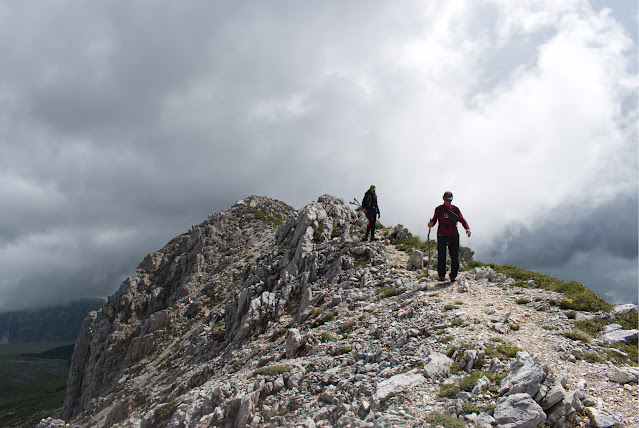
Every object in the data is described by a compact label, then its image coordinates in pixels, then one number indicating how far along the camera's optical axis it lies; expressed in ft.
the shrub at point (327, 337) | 49.78
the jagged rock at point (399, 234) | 90.20
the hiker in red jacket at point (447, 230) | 59.88
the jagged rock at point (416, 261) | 70.18
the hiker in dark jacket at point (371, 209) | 88.48
